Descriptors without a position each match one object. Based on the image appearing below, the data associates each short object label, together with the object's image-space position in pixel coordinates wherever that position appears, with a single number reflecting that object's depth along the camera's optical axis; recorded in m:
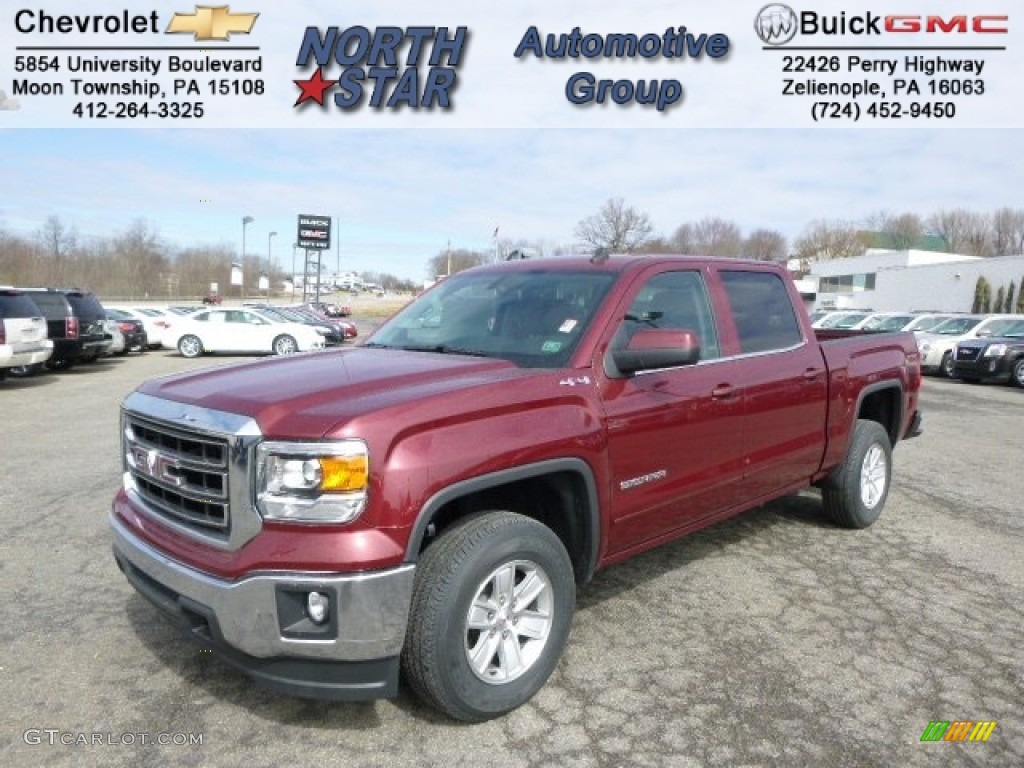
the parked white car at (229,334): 21.27
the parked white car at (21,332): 11.73
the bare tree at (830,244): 82.81
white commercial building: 42.47
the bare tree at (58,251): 64.75
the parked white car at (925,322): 19.62
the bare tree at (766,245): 83.75
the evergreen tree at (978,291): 41.72
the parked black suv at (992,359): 15.66
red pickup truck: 2.40
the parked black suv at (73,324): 14.40
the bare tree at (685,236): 84.33
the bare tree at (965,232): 88.44
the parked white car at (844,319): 24.50
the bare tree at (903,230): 89.40
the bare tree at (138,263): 73.25
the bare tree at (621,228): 59.47
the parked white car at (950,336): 17.62
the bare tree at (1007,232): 85.31
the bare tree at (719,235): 84.69
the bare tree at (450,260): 53.89
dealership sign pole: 48.28
